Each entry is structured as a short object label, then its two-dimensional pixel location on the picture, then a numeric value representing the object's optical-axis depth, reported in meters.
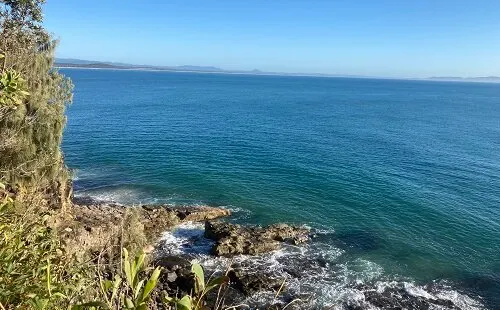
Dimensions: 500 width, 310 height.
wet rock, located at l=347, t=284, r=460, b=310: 27.22
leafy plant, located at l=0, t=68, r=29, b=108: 7.31
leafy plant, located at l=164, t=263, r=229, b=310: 3.77
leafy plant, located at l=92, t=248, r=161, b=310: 3.89
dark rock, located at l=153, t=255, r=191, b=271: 29.91
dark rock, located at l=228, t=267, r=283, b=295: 27.90
